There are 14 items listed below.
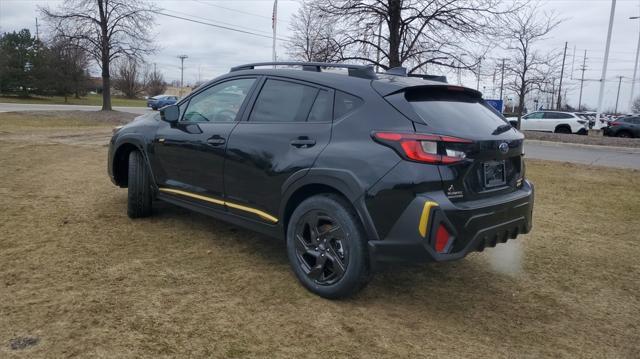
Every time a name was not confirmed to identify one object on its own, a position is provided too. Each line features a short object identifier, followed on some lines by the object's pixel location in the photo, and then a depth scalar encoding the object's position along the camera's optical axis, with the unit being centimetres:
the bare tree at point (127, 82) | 6912
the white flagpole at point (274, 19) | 2442
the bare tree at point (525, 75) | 2452
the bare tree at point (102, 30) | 2539
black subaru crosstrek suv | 294
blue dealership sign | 1894
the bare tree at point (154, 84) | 7831
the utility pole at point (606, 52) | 2547
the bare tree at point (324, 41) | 1437
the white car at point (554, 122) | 2598
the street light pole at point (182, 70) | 8946
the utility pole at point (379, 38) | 1428
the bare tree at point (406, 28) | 1332
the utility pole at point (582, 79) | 6890
